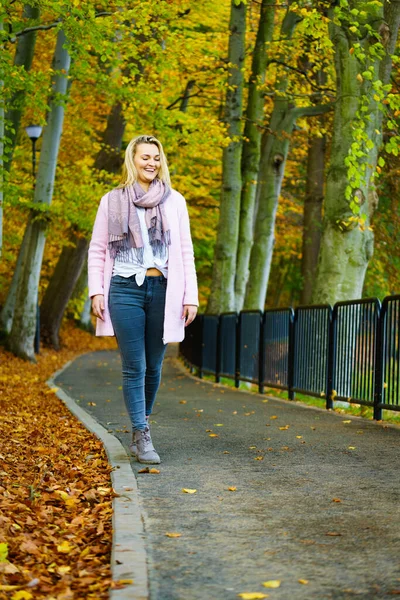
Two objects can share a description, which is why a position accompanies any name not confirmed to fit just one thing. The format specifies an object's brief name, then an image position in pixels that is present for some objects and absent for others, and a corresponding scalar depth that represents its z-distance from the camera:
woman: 6.82
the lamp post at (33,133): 22.72
